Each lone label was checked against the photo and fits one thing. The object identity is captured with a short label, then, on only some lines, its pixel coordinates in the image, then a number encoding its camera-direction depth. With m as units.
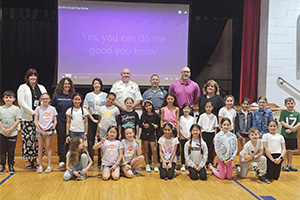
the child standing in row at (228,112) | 4.47
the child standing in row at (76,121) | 4.28
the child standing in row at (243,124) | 4.62
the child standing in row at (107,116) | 4.34
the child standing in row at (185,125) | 4.39
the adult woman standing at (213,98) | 4.54
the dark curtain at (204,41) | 7.12
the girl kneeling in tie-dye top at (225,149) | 4.09
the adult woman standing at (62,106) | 4.39
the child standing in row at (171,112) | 4.39
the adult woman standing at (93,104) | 4.52
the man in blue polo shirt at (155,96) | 4.69
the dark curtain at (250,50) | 6.69
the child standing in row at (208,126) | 4.43
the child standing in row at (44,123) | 4.20
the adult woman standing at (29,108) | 4.25
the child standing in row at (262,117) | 4.61
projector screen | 6.28
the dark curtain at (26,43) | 6.57
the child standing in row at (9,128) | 4.11
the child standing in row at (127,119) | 4.33
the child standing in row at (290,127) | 4.52
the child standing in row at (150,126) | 4.39
